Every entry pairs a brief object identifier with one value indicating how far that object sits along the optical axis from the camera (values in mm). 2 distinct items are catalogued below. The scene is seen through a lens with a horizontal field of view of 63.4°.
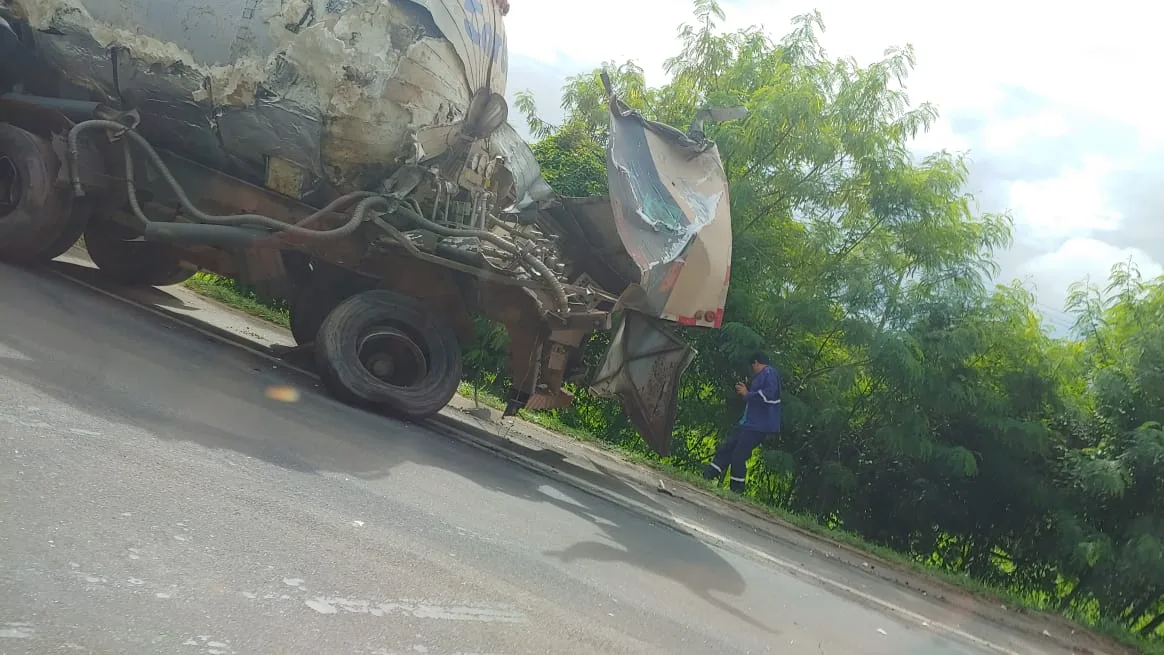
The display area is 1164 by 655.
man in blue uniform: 8945
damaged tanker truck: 6609
